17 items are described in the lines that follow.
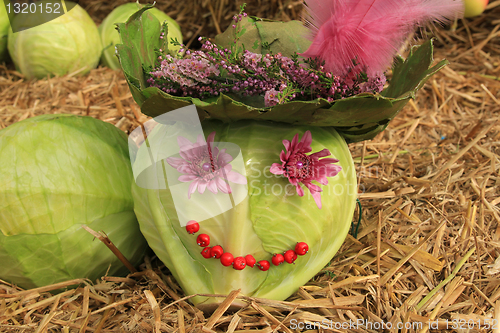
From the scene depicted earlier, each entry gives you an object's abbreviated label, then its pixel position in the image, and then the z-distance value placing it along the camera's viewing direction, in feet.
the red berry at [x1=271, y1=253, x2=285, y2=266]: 2.16
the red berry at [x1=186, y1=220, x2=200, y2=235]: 2.14
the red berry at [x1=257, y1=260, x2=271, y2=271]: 2.17
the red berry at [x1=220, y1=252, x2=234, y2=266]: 2.13
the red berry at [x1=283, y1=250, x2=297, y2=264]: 2.16
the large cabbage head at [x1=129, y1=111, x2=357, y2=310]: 2.15
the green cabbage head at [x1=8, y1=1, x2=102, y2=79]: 3.55
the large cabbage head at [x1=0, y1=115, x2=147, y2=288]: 2.23
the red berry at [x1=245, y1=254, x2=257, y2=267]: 2.15
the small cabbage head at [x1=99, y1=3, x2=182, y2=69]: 3.96
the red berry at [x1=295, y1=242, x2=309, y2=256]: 2.16
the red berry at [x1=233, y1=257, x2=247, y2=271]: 2.14
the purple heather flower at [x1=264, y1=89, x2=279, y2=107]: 2.07
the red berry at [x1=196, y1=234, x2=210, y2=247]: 2.14
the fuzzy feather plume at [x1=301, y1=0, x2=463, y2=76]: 2.08
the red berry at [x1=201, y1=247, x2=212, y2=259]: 2.15
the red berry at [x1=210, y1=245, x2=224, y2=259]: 2.14
